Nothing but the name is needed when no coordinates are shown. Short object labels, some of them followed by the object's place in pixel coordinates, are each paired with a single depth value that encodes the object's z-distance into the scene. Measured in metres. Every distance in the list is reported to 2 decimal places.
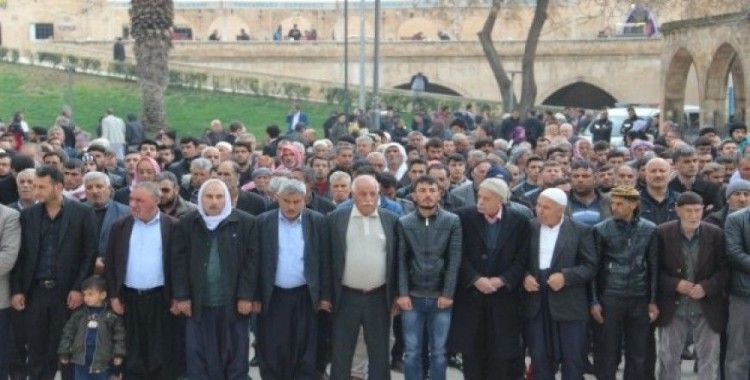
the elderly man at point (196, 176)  13.63
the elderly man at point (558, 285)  10.88
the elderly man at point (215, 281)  10.88
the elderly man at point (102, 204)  11.72
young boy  10.79
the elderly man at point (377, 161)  14.37
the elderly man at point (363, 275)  10.96
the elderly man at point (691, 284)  10.83
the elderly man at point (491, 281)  10.99
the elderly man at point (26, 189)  12.09
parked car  30.41
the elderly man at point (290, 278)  11.00
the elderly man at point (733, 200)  11.52
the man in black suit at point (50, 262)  11.05
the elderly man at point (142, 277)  10.92
